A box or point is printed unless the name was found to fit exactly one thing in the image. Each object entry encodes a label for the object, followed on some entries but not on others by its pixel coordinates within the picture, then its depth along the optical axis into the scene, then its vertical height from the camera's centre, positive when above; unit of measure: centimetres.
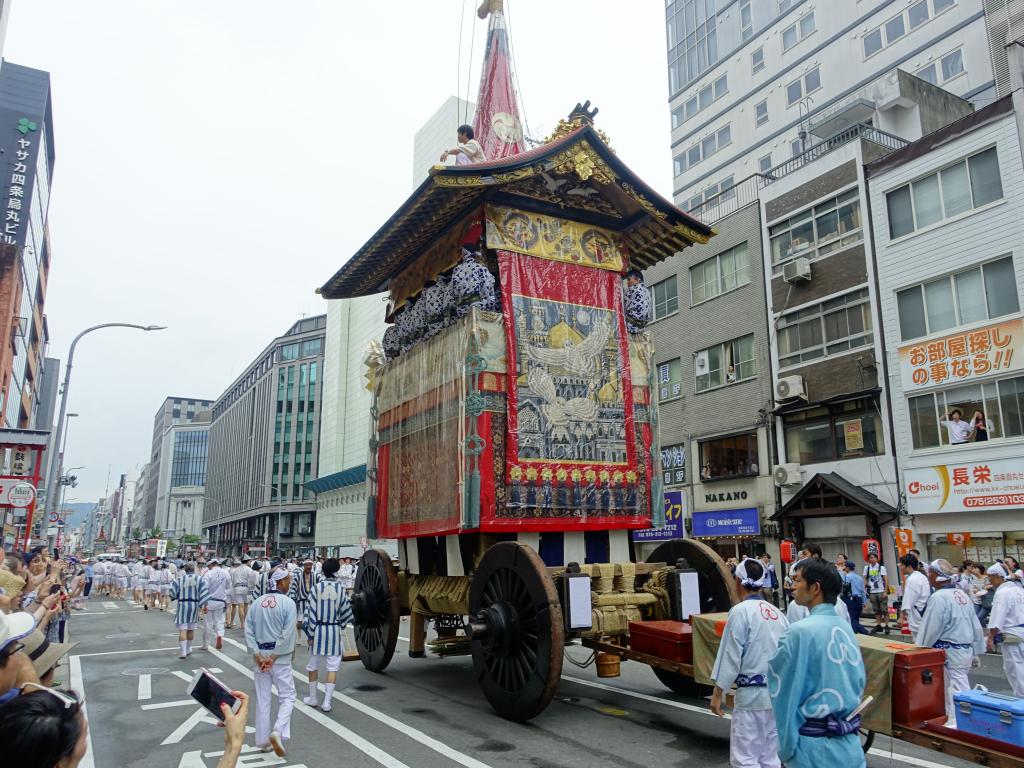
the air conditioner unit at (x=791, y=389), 2366 +451
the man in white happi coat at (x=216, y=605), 1502 -161
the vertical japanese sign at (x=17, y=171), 3678 +1825
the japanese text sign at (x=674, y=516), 2870 +43
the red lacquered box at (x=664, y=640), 705 -113
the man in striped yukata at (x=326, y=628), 898 -125
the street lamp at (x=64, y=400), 1952 +355
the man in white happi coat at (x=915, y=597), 1162 -114
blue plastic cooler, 444 -120
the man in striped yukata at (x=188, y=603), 1361 -144
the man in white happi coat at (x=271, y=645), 760 -124
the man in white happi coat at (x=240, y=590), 1889 -160
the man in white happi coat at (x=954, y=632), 820 -120
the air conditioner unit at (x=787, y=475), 2402 +171
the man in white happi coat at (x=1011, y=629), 903 -130
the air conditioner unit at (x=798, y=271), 2403 +847
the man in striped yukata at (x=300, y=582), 1342 -106
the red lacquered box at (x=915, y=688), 507 -114
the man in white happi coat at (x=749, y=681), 544 -116
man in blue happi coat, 394 -91
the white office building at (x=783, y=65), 3025 +2221
